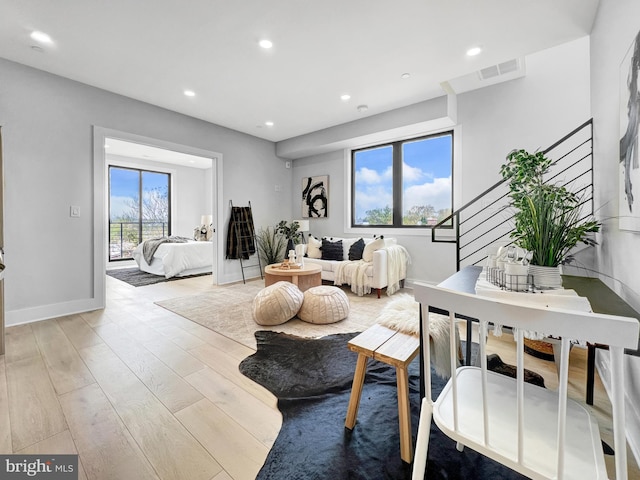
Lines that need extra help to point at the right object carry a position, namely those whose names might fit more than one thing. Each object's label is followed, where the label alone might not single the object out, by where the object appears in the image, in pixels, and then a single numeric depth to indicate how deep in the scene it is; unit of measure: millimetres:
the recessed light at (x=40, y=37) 2373
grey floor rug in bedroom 4848
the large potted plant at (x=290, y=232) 5297
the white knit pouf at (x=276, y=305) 2758
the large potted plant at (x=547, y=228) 1268
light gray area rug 2658
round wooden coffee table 3488
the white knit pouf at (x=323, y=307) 2803
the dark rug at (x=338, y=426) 1164
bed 5168
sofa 3828
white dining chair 576
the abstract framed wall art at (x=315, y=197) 5449
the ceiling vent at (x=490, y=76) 3061
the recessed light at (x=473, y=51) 2607
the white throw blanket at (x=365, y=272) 3934
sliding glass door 6797
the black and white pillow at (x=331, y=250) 4662
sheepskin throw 1425
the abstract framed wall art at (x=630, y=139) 1232
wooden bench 1223
